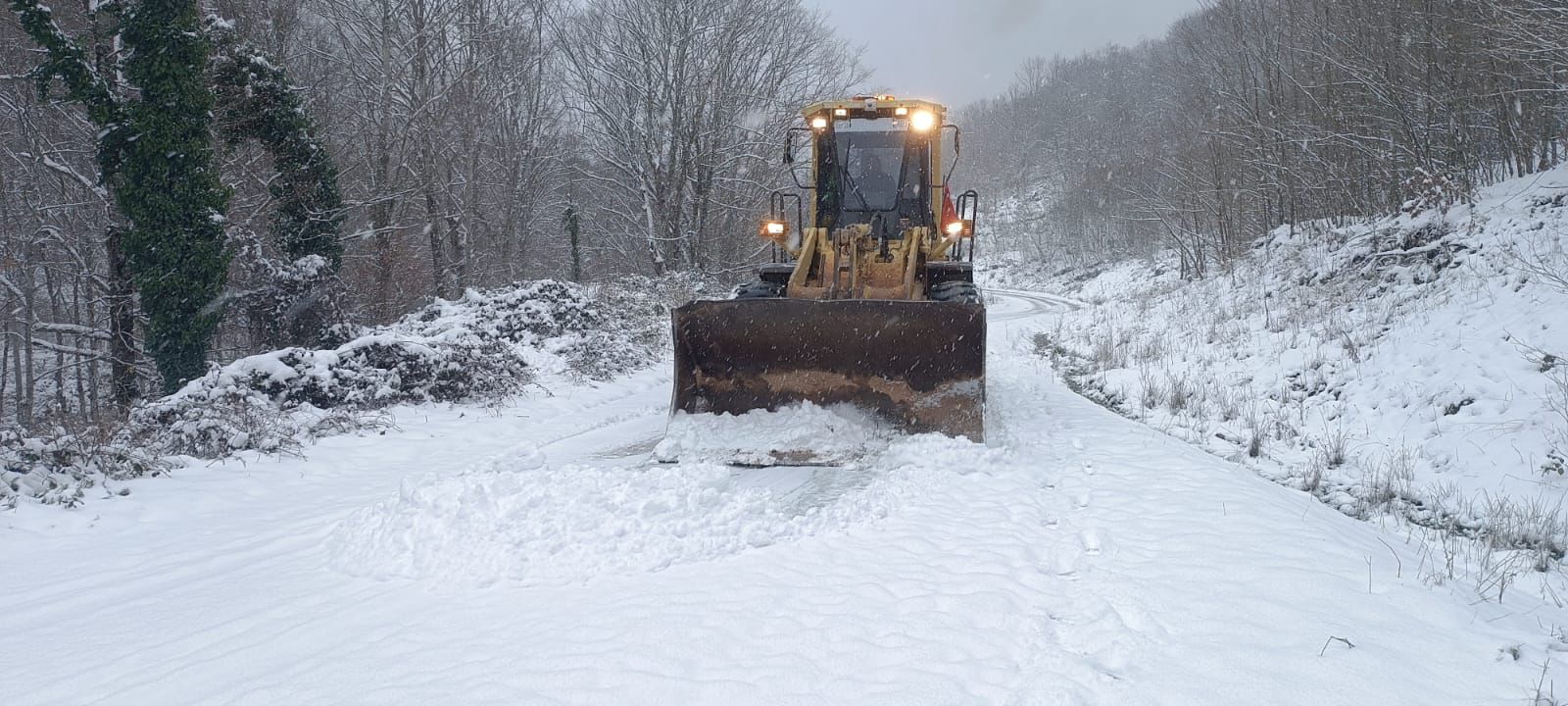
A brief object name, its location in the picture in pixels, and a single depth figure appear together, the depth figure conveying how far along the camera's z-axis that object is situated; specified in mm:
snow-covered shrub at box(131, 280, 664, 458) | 6695
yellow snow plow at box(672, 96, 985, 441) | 6320
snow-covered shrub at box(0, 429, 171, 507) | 5004
